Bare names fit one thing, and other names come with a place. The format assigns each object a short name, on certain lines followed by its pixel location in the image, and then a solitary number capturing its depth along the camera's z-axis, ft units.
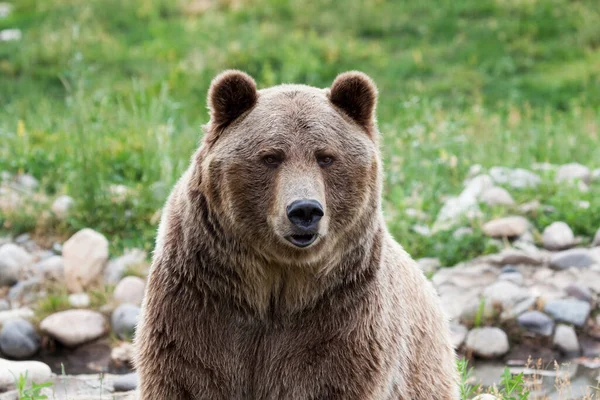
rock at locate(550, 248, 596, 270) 52.90
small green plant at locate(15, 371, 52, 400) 30.27
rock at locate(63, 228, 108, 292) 51.85
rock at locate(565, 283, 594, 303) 50.34
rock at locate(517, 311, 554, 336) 48.68
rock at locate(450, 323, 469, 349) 48.26
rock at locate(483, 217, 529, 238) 55.06
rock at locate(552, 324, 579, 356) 47.88
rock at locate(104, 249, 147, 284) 52.42
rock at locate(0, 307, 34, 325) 48.80
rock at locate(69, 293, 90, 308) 50.29
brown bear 25.66
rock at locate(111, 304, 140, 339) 48.55
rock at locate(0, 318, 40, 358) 47.29
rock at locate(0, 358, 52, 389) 38.68
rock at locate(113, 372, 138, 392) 39.63
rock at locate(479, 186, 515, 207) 57.77
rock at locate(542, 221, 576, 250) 54.44
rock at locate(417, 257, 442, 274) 53.10
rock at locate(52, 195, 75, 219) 56.29
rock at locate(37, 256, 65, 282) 52.44
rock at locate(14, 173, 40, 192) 59.36
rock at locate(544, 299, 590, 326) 49.16
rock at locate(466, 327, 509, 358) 47.70
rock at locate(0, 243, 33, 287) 52.85
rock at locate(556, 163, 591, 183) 60.85
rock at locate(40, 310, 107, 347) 48.16
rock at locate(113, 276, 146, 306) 50.62
